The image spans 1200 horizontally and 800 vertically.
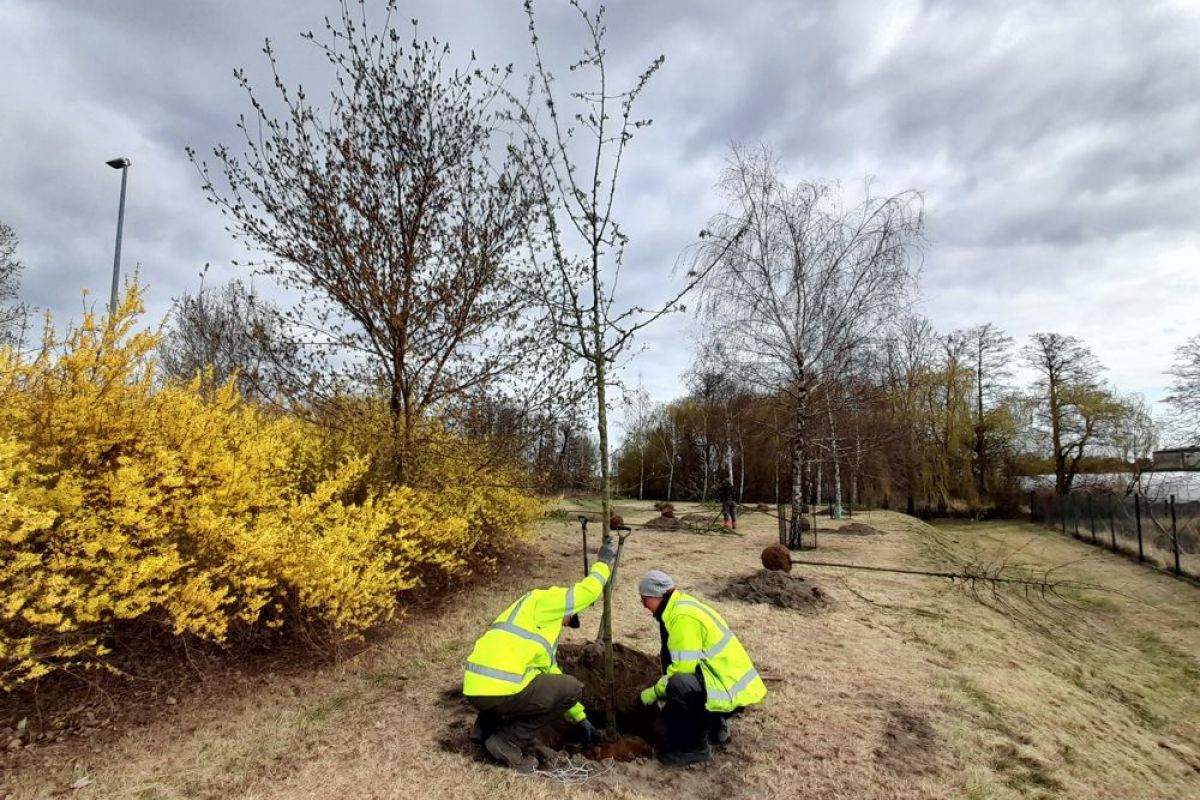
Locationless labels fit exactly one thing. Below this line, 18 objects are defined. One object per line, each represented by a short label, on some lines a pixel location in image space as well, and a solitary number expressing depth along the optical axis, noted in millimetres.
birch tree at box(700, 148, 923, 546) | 11836
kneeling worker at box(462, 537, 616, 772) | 3527
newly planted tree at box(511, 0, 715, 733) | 4496
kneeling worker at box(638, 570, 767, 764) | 3600
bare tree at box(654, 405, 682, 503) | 37350
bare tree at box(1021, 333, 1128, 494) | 27531
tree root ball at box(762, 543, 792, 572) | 8359
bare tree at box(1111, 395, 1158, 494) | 27678
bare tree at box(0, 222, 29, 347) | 12734
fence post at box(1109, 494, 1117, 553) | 16469
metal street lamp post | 11773
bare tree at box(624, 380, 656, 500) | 39750
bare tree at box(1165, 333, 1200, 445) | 20047
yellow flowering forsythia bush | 3523
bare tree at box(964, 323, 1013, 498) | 28094
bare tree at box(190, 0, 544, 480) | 6320
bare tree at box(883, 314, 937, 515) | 26406
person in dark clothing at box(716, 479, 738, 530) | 15871
